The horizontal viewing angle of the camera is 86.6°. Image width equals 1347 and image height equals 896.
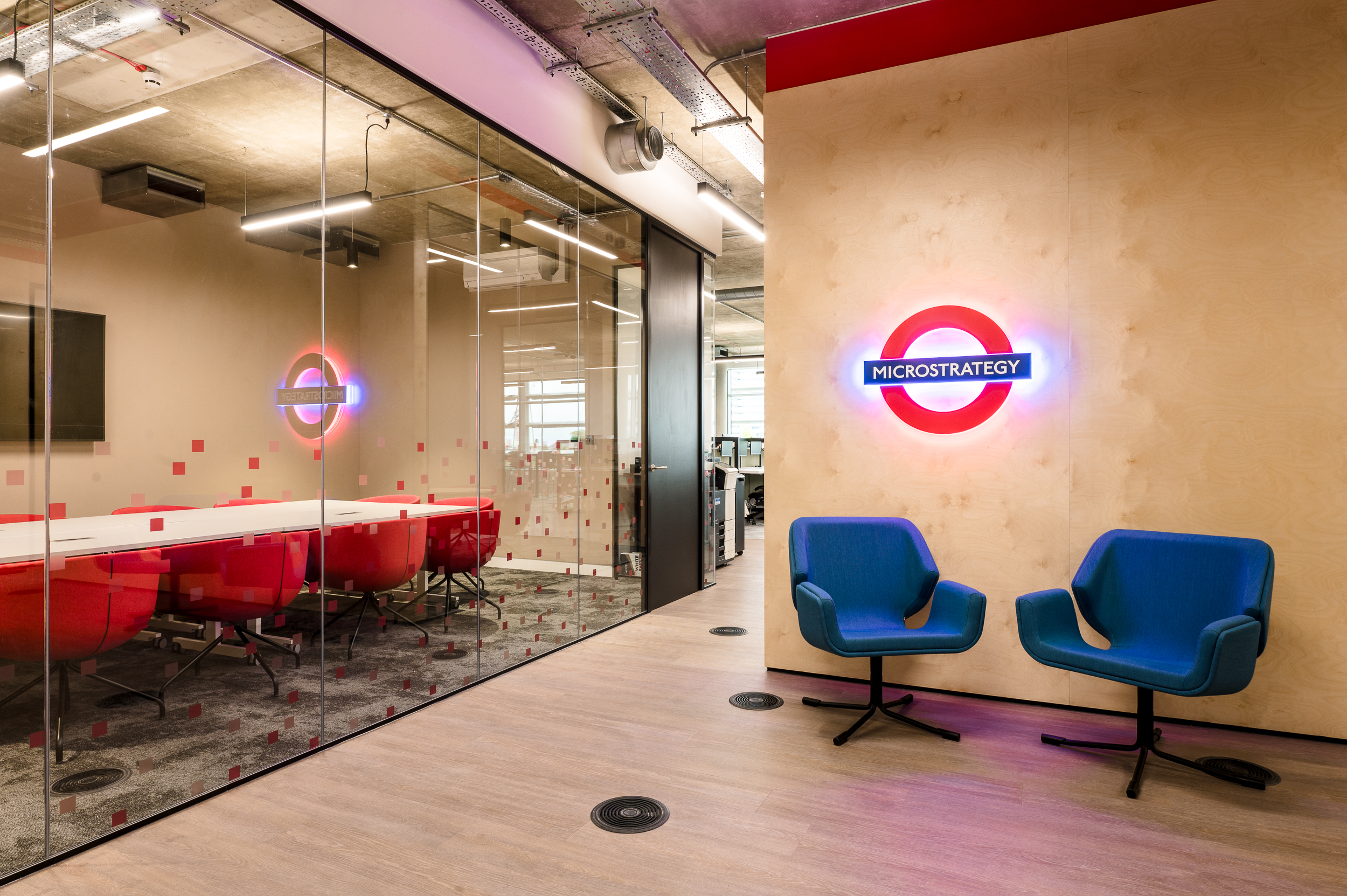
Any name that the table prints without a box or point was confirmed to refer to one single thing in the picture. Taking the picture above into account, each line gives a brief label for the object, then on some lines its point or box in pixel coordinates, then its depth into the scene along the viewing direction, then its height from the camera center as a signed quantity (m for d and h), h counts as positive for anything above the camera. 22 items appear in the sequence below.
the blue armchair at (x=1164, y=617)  2.80 -0.78
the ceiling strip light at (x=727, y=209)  6.32 +2.21
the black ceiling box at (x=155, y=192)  2.46 +0.91
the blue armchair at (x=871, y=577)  3.63 -0.71
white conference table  2.25 -0.30
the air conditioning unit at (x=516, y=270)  4.24 +1.13
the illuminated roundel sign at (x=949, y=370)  3.93 +0.42
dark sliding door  6.08 +0.21
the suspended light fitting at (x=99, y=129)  2.31 +1.07
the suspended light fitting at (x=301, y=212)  2.92 +1.03
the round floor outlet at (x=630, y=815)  2.60 -1.39
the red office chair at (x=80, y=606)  2.26 -0.54
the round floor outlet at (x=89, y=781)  2.38 -1.15
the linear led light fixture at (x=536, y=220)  4.68 +1.49
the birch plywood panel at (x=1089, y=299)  3.42 +0.78
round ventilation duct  5.38 +2.27
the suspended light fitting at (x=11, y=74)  2.16 +1.14
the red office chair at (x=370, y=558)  3.34 -0.55
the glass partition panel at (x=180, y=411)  2.37 +0.13
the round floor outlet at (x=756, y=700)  3.87 -1.41
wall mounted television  2.17 +0.23
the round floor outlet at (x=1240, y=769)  2.98 -1.40
